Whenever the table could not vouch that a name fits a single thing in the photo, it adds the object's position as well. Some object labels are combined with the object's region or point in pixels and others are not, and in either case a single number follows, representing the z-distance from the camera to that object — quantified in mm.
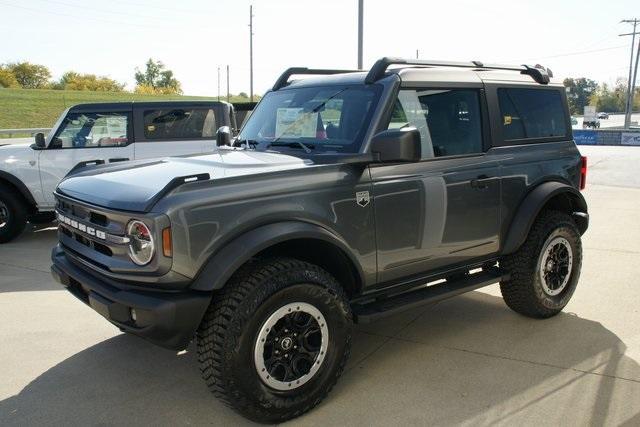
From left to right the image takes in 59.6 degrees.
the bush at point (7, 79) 74812
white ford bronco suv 7684
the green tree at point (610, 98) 116250
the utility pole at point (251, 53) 43969
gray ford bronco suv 2836
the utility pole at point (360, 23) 13328
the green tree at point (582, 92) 120850
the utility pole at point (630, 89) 49188
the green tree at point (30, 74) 82438
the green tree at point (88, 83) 78706
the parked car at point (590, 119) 60594
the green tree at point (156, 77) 114750
